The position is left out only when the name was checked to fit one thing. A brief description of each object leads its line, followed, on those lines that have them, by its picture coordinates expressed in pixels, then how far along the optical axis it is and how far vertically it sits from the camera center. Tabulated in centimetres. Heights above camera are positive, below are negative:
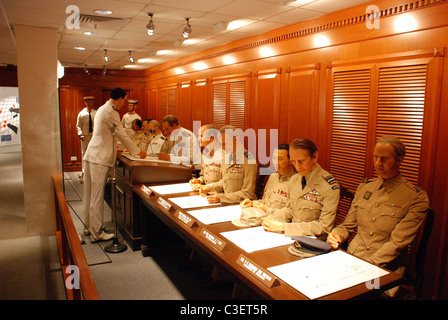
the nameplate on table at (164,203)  278 -68
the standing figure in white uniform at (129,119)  753 +2
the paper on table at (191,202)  292 -70
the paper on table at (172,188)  347 -70
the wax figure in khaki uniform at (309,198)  224 -51
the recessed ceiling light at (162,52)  613 +122
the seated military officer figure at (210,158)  351 -38
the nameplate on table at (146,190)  336 -69
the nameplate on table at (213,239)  200 -71
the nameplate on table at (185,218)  240 -70
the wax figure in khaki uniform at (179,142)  471 -31
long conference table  155 -73
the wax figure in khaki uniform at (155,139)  575 -31
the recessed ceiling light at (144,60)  721 +126
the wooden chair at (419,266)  209 -86
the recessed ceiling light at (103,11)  369 +115
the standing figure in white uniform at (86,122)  759 -6
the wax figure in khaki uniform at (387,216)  206 -57
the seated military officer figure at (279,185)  273 -51
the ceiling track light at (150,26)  375 +102
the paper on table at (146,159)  425 -48
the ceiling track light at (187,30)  390 +101
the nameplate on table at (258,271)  159 -72
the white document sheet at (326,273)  156 -73
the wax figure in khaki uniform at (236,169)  314 -44
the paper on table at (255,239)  204 -72
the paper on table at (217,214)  254 -71
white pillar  436 -2
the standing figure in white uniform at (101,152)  424 -39
